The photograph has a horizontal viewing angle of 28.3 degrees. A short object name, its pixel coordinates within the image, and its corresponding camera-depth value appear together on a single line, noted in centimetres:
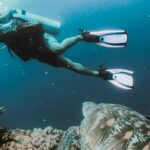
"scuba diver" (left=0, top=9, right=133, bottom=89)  393
